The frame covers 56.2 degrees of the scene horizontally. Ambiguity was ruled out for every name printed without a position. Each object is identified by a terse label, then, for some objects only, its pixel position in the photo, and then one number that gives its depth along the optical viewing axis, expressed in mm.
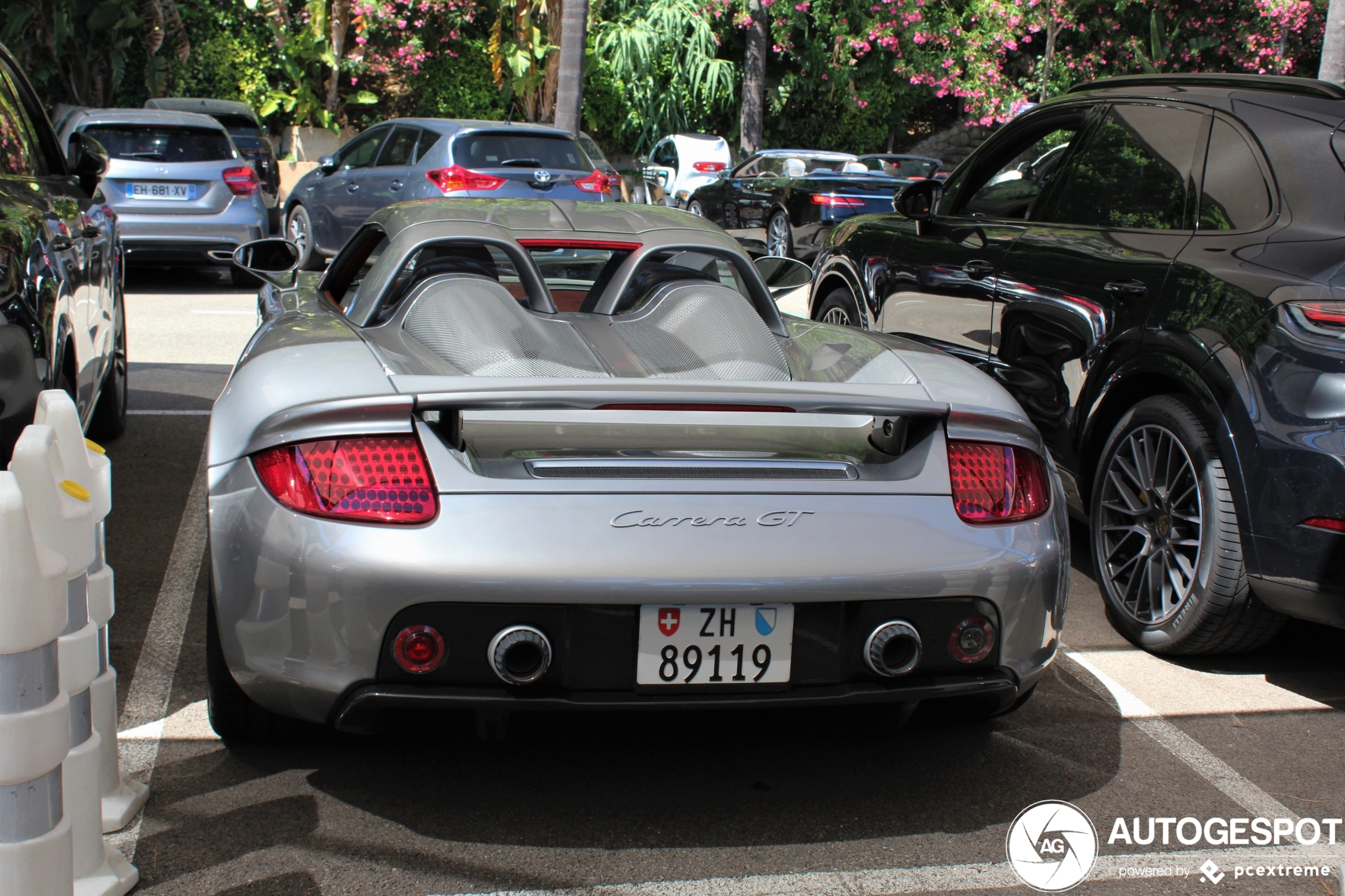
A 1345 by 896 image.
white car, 20266
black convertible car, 13141
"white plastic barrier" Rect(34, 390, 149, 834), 2129
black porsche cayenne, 3143
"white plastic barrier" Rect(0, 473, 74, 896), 1674
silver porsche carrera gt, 2291
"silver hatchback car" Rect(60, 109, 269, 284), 10523
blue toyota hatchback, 10664
